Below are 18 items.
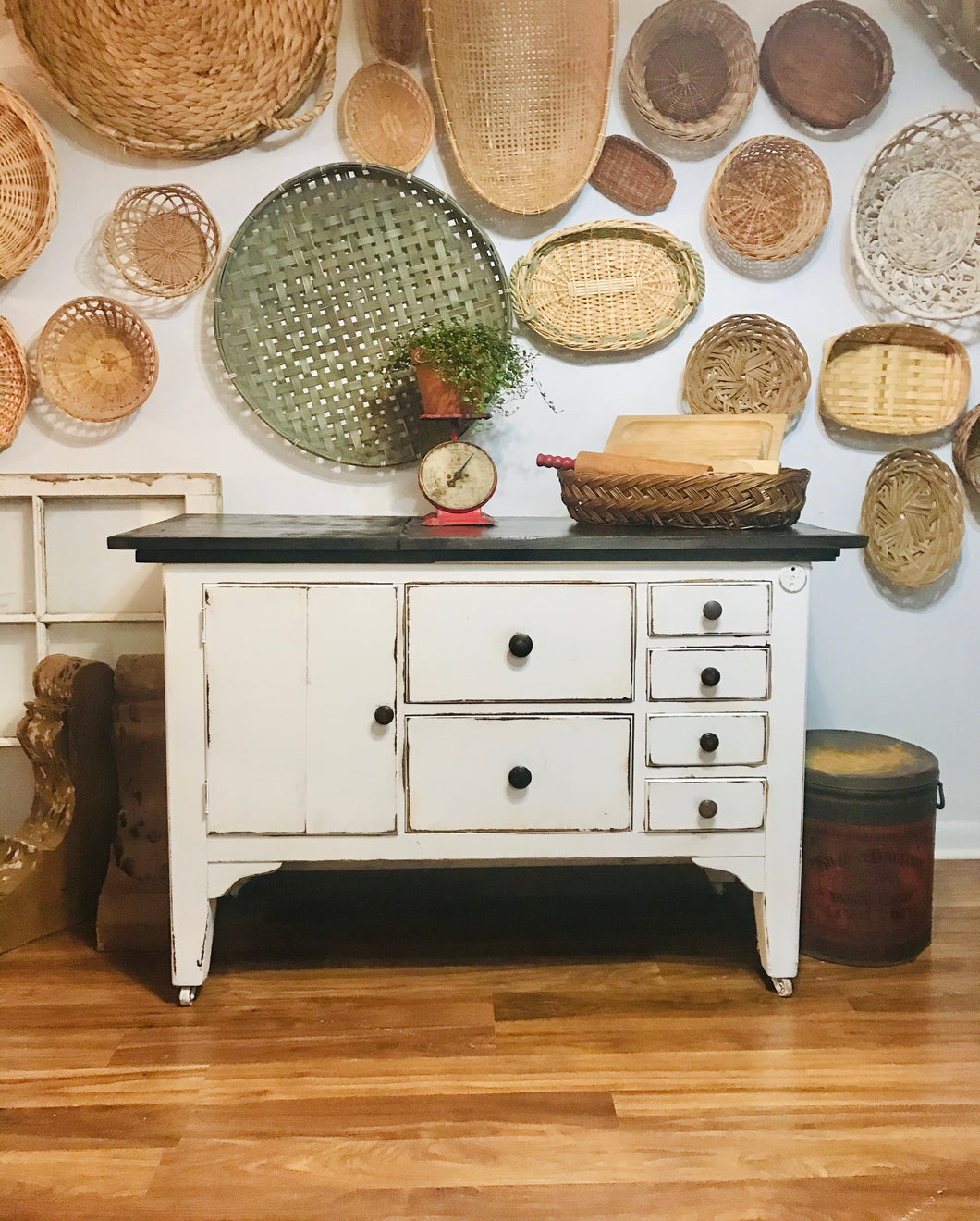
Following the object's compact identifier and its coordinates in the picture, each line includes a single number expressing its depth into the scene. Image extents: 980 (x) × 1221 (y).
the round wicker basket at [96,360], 2.44
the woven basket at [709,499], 2.04
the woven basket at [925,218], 2.51
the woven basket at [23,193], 2.37
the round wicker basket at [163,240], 2.44
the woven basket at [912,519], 2.59
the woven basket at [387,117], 2.41
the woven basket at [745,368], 2.53
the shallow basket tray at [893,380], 2.55
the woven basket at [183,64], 2.36
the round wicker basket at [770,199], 2.48
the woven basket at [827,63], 2.45
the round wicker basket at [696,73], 2.43
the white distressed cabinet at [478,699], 1.96
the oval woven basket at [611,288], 2.50
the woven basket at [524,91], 2.40
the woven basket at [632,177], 2.48
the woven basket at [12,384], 2.44
